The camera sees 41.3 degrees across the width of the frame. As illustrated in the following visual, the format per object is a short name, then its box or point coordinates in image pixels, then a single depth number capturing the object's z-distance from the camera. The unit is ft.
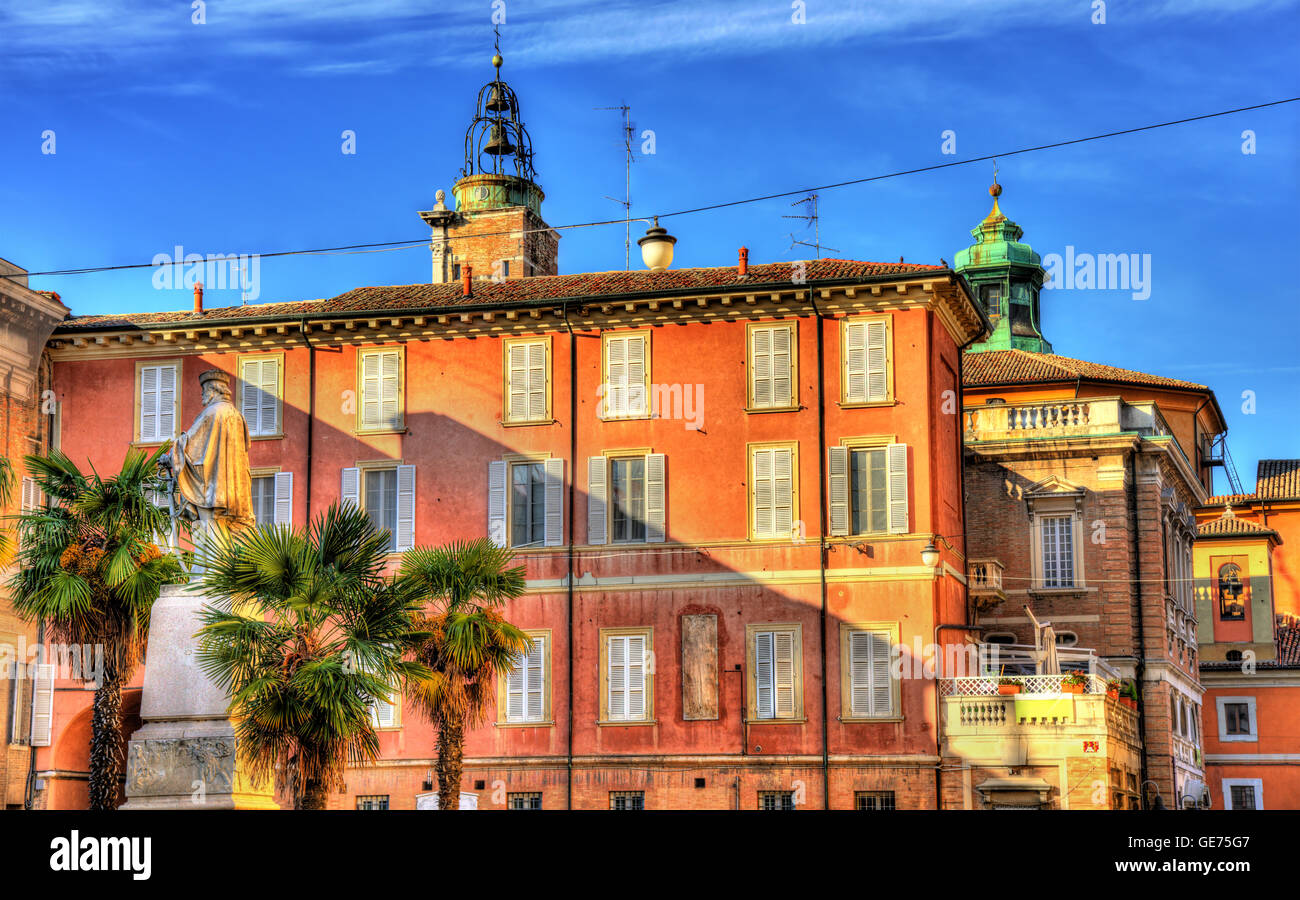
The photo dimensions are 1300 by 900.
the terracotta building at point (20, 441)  127.95
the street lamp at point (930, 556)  118.32
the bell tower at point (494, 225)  180.30
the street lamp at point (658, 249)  143.33
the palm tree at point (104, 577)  85.35
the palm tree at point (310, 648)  66.80
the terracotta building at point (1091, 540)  136.77
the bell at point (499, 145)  197.16
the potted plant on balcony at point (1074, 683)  114.83
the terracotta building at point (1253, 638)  187.01
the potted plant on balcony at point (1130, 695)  130.89
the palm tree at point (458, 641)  95.71
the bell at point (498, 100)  196.44
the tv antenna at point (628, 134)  158.10
